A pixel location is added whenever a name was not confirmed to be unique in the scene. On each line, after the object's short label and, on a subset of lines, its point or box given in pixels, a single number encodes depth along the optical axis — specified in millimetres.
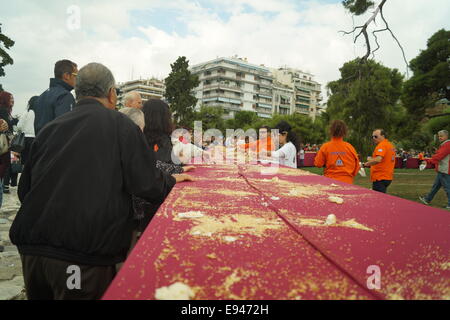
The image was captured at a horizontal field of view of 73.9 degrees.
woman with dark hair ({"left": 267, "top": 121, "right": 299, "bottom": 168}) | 4363
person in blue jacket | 2746
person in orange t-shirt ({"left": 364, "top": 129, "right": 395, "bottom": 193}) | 4672
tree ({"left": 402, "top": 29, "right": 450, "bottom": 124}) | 12852
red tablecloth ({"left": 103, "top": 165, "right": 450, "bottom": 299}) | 672
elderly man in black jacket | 1146
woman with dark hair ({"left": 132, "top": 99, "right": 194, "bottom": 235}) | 2340
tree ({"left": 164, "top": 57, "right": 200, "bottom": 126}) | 33031
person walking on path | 6406
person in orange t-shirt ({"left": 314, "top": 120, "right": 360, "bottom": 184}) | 3834
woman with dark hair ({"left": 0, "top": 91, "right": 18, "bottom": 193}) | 3301
